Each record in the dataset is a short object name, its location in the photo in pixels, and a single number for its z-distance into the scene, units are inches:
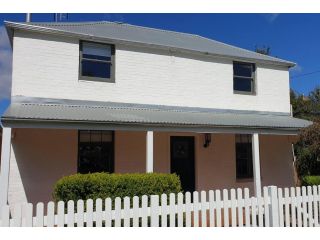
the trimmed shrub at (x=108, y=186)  302.2
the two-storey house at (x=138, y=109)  389.1
